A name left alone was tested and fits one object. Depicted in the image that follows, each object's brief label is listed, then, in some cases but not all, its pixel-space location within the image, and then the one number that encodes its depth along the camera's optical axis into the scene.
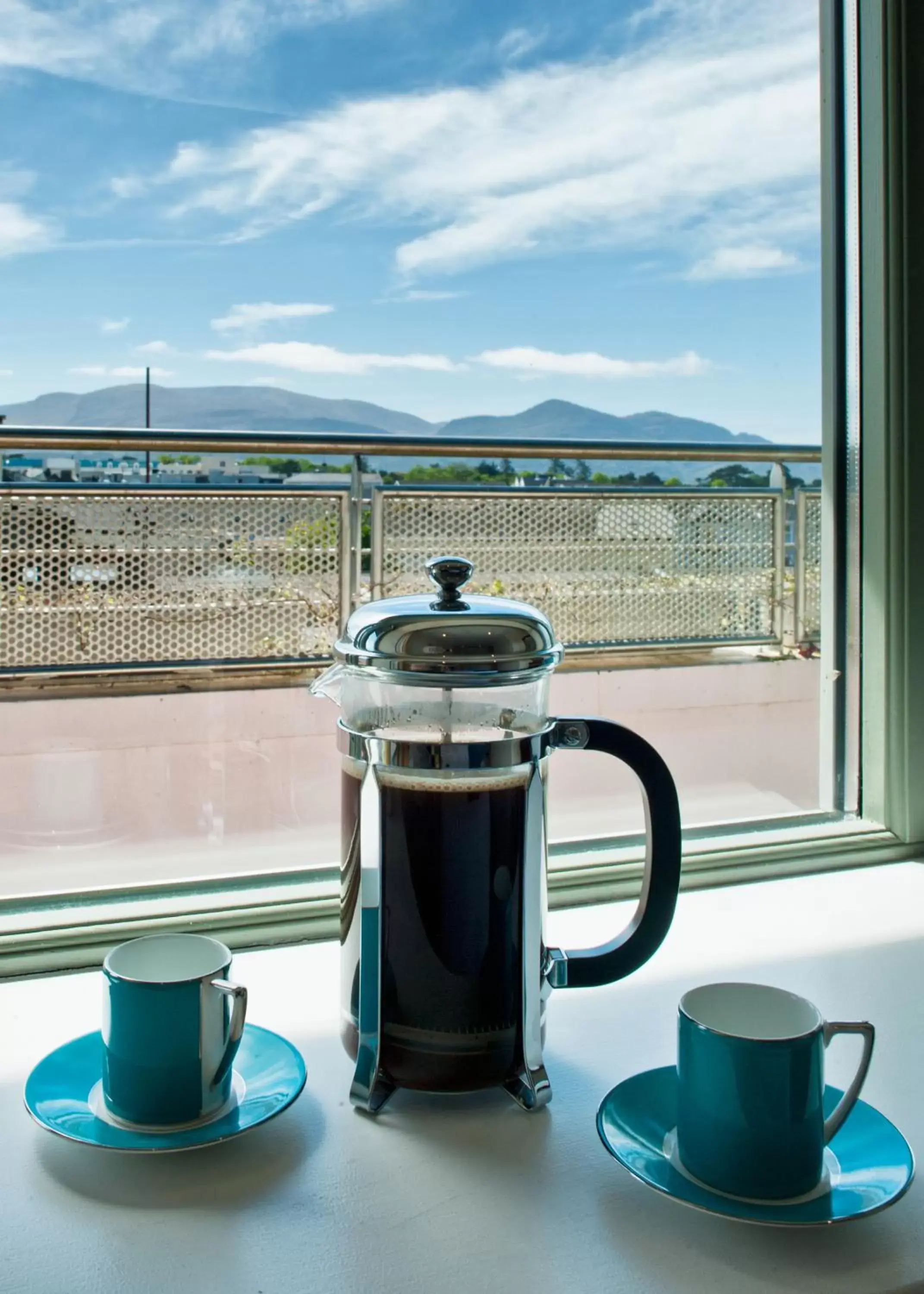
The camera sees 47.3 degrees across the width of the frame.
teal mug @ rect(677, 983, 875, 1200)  0.50
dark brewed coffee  0.60
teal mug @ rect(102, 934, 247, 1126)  0.55
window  1.20
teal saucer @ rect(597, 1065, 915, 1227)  0.50
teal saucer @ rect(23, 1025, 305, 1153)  0.55
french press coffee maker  0.60
